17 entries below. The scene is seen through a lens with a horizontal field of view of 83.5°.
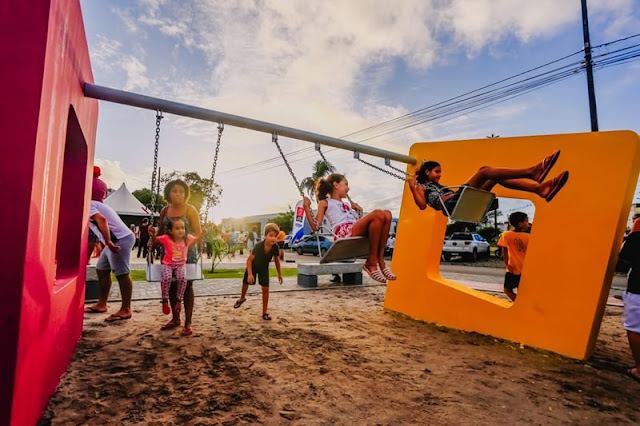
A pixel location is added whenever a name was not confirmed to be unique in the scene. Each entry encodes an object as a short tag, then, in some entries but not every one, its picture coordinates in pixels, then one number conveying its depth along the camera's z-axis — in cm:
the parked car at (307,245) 2493
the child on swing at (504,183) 450
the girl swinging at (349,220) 423
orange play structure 412
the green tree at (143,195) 5659
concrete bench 895
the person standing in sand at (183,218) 436
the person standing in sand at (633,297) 352
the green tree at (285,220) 4431
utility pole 1164
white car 2106
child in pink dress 417
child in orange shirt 589
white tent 1953
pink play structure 180
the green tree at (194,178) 3126
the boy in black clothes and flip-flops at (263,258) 533
